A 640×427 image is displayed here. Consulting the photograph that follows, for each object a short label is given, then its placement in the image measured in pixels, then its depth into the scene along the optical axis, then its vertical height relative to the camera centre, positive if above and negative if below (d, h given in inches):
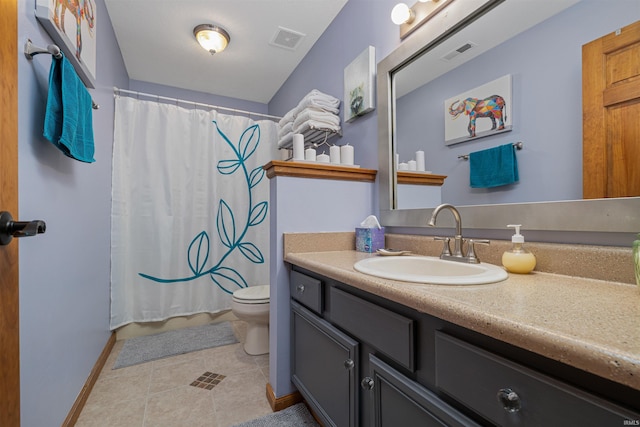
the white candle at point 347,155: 66.0 +13.7
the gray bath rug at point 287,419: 50.9 -37.7
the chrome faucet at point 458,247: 40.1 -5.0
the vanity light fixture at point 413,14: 49.1 +36.5
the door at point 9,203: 23.5 +1.2
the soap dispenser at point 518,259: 32.9 -5.4
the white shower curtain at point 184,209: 87.1 +2.0
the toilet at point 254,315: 73.7 -26.4
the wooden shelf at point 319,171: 54.1 +8.7
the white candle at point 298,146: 67.8 +16.5
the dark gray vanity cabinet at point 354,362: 27.3 -18.0
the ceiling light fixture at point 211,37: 84.7 +54.6
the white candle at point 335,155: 68.0 +14.2
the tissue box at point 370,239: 55.4 -5.0
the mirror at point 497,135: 32.4 +13.8
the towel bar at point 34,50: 36.5 +22.1
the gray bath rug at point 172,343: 75.4 -37.7
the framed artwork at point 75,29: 39.8 +30.9
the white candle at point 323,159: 67.2 +13.2
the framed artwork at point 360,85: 63.6 +30.5
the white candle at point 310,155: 66.4 +13.9
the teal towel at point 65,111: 40.1 +15.7
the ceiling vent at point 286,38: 87.4 +56.2
